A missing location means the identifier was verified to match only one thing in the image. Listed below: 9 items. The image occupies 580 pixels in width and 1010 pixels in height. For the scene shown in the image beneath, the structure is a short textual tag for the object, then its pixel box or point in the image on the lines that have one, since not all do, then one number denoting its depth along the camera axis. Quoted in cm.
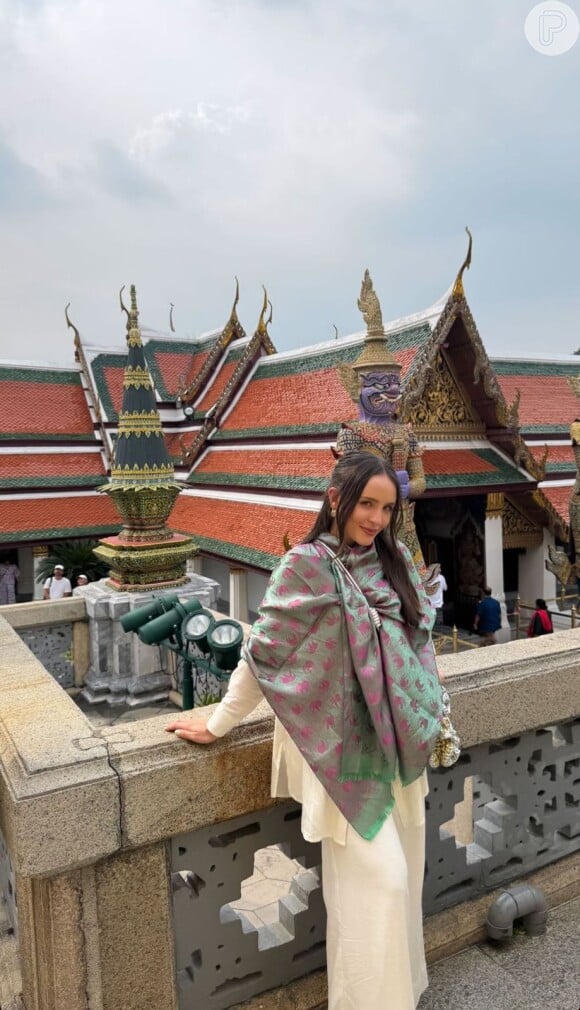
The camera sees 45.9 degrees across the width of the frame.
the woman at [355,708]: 182
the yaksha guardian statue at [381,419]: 884
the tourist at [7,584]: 1524
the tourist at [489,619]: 1135
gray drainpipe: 262
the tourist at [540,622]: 960
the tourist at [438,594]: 907
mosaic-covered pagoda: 714
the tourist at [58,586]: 1060
